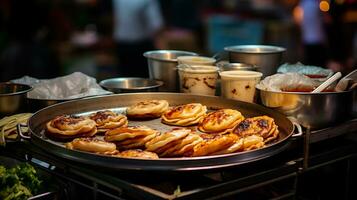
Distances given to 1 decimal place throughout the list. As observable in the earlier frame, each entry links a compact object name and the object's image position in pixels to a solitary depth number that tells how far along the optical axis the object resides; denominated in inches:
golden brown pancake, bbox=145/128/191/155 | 82.2
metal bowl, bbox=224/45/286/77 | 120.3
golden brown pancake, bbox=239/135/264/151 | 84.4
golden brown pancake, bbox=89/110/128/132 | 96.7
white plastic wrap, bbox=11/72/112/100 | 115.4
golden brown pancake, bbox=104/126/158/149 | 86.5
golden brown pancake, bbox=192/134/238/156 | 82.0
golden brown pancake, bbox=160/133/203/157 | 82.2
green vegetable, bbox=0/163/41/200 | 84.0
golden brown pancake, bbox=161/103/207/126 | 101.3
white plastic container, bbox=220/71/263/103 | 107.5
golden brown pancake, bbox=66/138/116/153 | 82.4
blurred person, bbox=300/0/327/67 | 291.0
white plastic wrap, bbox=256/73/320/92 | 107.7
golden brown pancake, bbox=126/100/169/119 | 104.1
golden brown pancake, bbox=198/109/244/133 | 96.3
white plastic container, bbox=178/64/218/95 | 112.9
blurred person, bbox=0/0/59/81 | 209.2
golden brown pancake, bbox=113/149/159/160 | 78.9
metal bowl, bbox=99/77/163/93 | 121.6
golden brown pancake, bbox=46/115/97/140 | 91.5
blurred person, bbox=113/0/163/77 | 241.4
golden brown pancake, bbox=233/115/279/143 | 90.7
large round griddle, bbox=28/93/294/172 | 74.8
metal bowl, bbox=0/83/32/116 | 105.4
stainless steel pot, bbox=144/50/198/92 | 120.8
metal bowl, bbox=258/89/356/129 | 97.2
